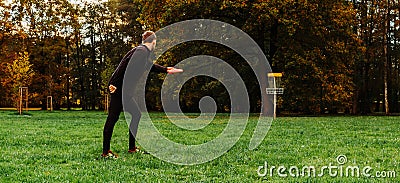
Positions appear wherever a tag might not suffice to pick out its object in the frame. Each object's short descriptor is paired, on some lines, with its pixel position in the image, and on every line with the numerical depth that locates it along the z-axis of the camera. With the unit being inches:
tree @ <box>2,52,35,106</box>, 1440.7
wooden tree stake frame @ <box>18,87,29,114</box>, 1220.0
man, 317.4
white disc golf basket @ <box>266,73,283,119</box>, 893.8
